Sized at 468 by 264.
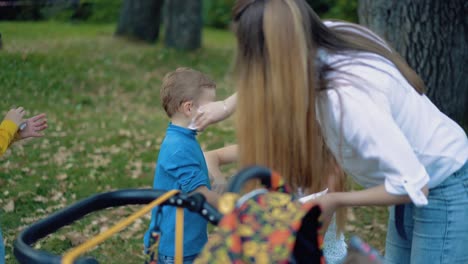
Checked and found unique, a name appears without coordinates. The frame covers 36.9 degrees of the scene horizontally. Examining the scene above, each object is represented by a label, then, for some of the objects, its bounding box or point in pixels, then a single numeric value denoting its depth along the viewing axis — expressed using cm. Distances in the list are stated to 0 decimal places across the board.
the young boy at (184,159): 294
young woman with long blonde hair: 207
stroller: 182
